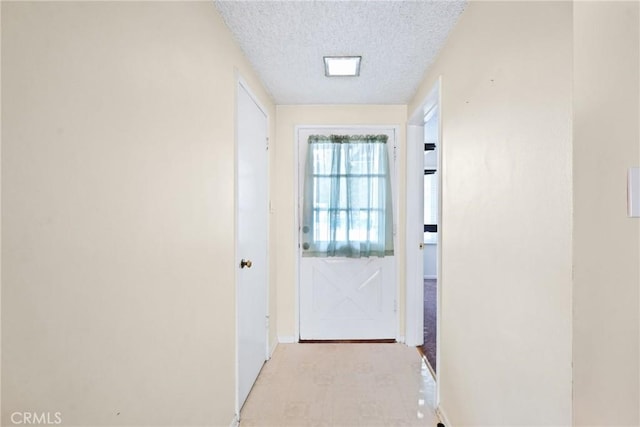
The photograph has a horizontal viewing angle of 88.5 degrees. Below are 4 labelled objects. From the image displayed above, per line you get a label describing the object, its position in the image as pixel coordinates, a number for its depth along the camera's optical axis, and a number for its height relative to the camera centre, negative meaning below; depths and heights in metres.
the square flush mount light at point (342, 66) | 2.17 +1.02
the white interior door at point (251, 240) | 2.08 -0.20
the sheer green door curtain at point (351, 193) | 3.15 +0.18
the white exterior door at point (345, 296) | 3.24 -0.83
